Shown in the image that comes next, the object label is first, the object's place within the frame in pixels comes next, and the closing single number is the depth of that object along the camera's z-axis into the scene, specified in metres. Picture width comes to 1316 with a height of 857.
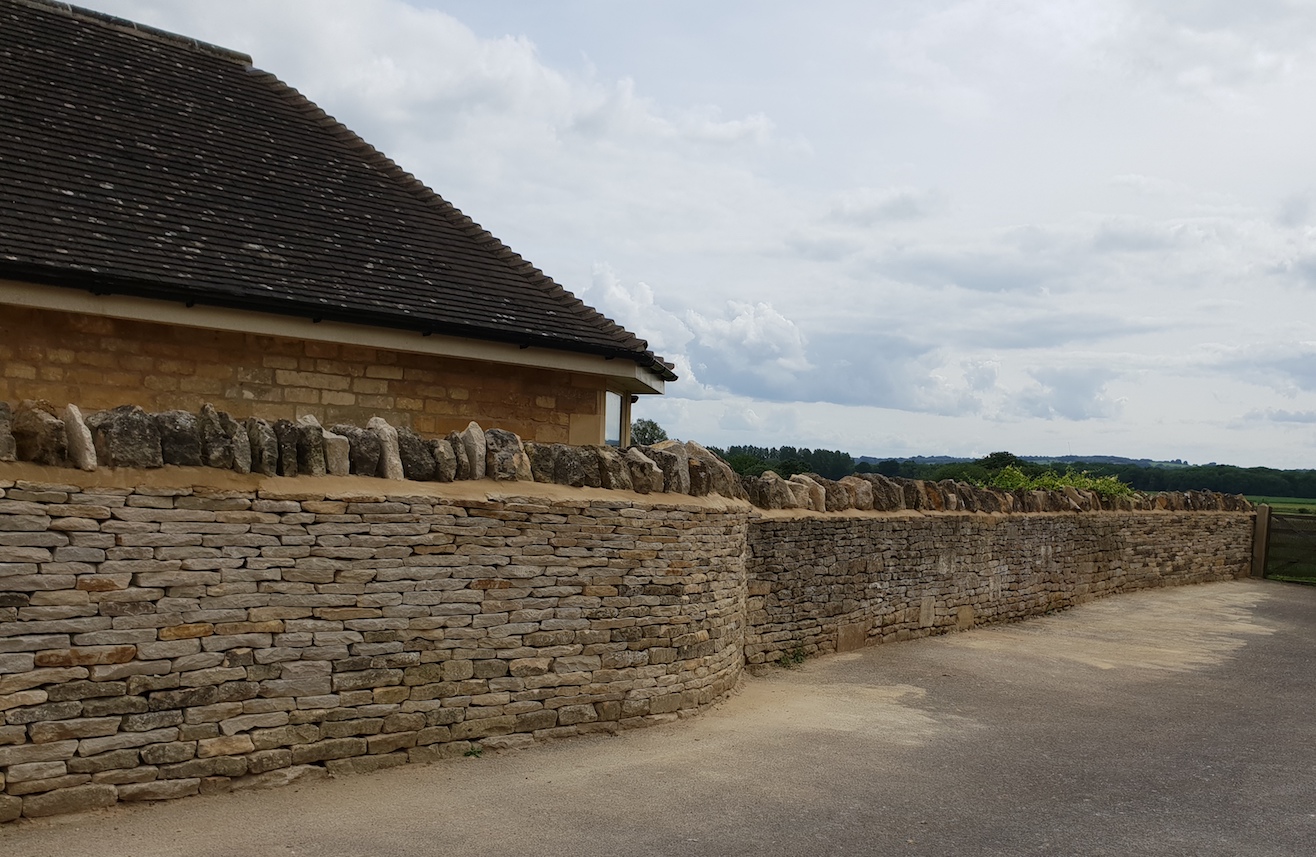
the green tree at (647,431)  32.16
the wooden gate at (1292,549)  22.38
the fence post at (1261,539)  22.75
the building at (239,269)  9.13
